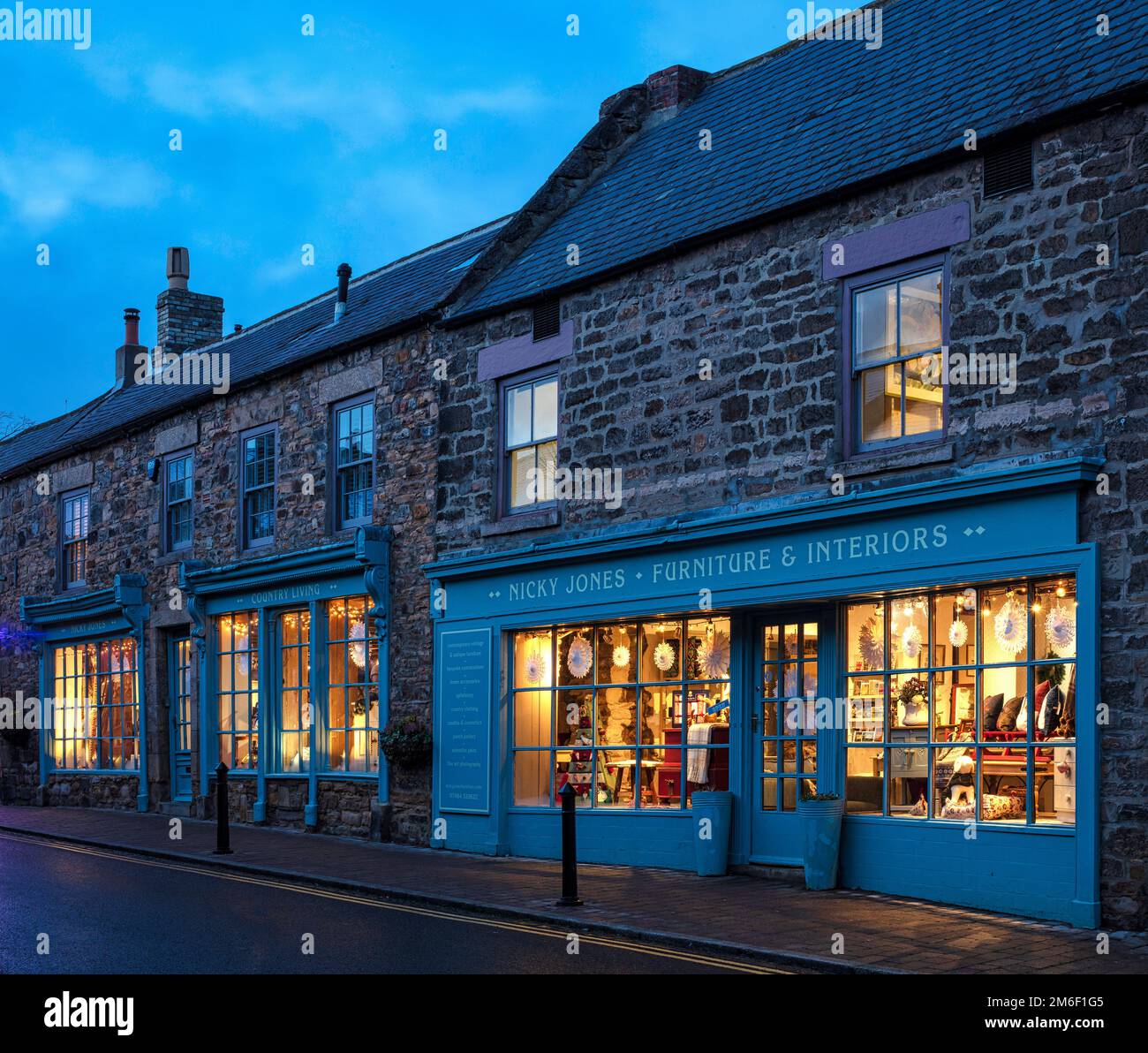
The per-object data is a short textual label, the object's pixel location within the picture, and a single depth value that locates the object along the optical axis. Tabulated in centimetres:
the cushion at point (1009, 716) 1133
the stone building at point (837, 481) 1077
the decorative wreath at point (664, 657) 1460
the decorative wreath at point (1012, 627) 1134
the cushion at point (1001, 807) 1121
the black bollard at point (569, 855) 1166
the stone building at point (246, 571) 1814
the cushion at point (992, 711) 1148
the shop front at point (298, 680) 1847
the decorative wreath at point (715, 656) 1409
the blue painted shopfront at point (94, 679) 2362
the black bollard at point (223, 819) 1608
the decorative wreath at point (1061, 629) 1091
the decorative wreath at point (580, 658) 1542
